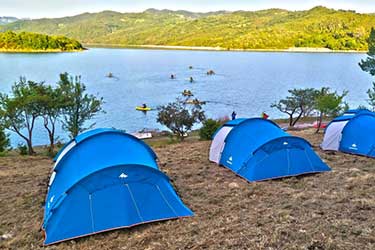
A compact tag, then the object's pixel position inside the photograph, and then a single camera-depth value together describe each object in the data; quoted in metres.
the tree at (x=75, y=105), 23.72
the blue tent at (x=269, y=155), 10.59
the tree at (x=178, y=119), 24.41
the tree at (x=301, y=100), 30.08
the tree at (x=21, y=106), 22.25
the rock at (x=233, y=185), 9.93
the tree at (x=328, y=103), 24.58
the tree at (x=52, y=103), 22.95
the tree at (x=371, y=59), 28.61
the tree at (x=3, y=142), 22.08
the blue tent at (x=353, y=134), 13.13
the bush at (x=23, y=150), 21.98
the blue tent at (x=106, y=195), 7.12
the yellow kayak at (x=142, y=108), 44.92
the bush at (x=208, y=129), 22.77
